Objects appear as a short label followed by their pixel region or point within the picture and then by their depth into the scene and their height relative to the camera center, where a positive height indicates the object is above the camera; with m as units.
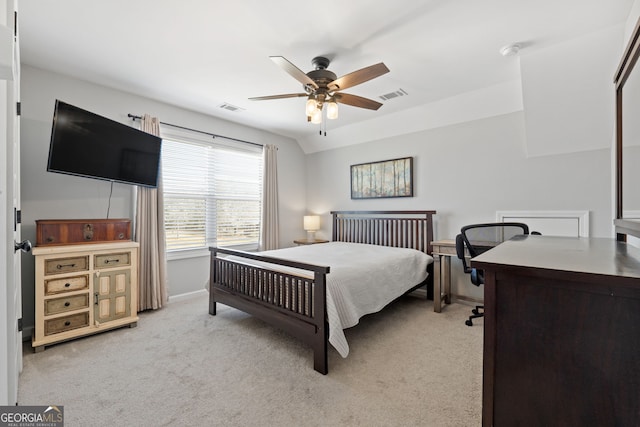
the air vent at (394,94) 3.36 +1.48
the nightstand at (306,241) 5.05 -0.50
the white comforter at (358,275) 2.29 -0.61
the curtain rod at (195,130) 3.41 +1.19
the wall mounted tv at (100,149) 2.48 +0.65
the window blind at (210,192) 3.83 +0.32
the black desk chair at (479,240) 2.97 -0.30
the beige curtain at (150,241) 3.38 -0.34
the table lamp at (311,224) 5.20 -0.18
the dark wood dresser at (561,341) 0.71 -0.35
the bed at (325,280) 2.21 -0.65
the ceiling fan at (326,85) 2.14 +1.09
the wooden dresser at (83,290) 2.46 -0.73
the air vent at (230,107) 3.78 +1.46
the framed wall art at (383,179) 4.28 +0.58
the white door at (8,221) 0.99 -0.03
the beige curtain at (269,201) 4.75 +0.22
